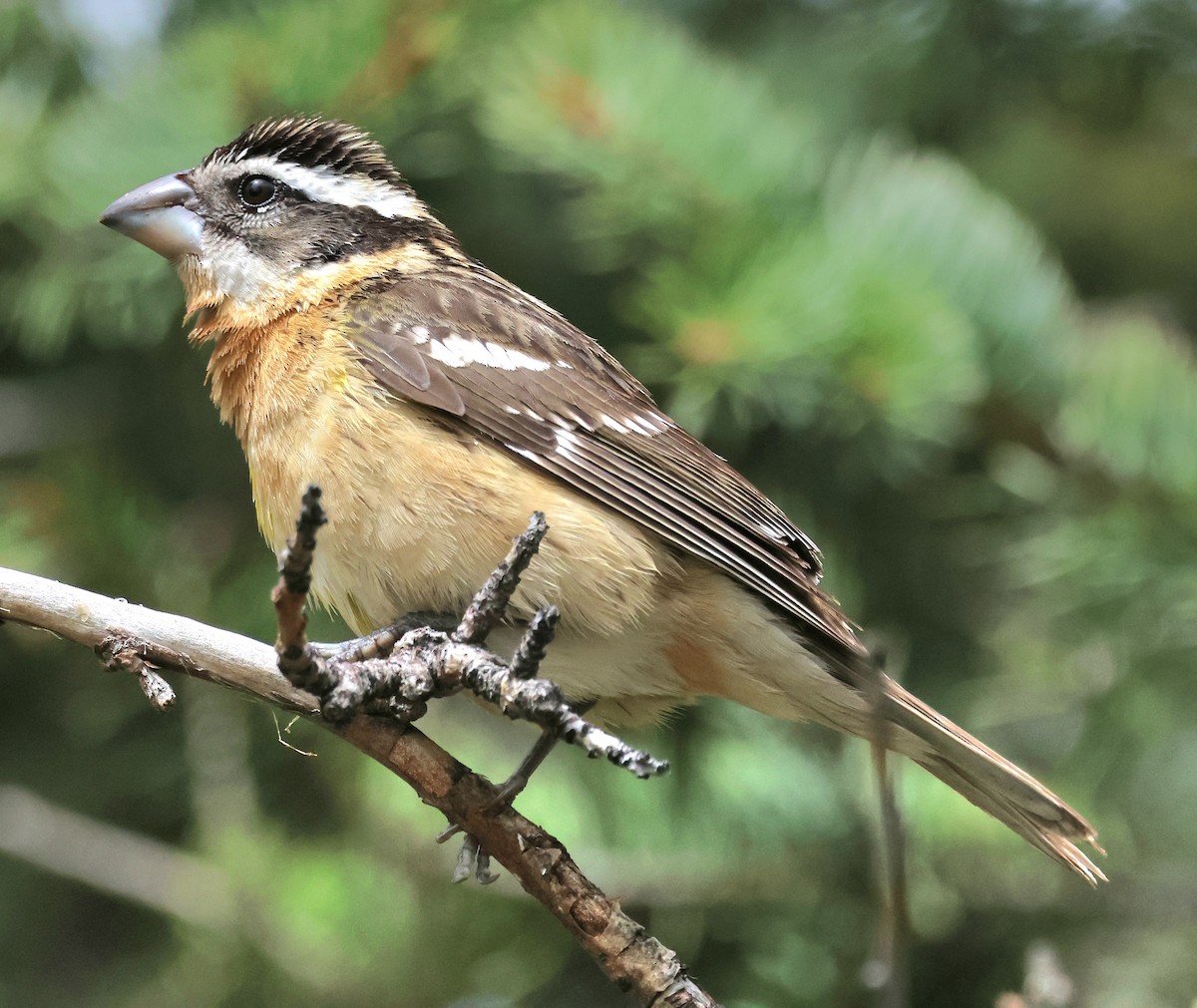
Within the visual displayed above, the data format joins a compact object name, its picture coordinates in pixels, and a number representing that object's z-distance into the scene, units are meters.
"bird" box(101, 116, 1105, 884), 5.52
